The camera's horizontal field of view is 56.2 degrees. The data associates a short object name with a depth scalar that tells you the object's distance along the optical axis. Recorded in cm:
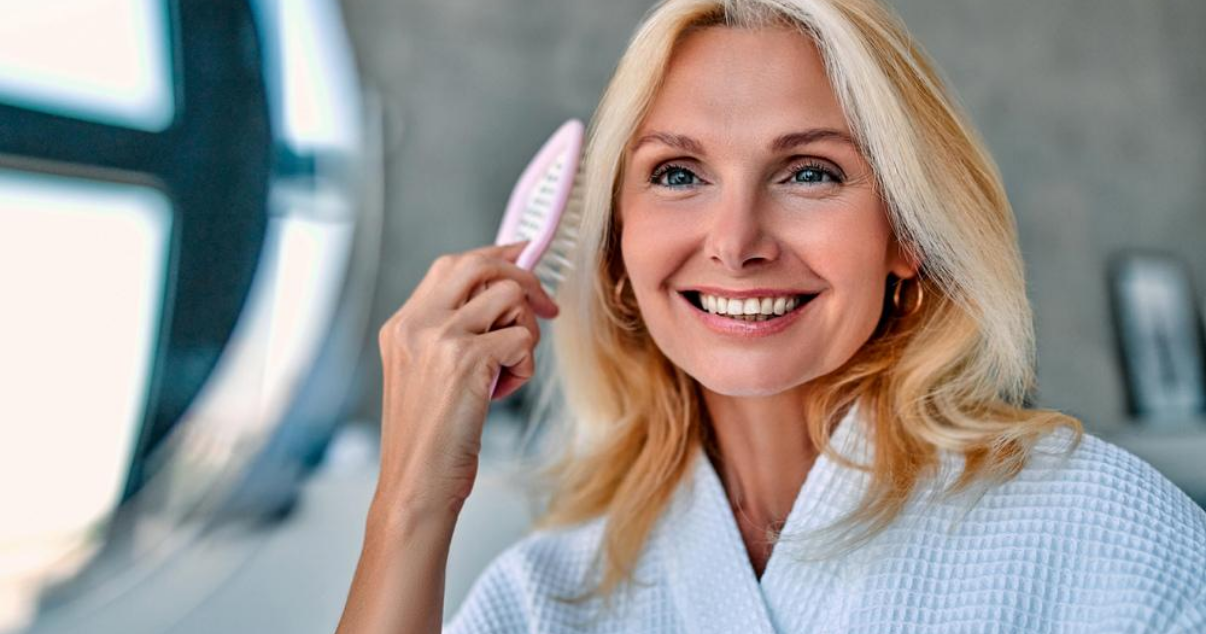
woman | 83
